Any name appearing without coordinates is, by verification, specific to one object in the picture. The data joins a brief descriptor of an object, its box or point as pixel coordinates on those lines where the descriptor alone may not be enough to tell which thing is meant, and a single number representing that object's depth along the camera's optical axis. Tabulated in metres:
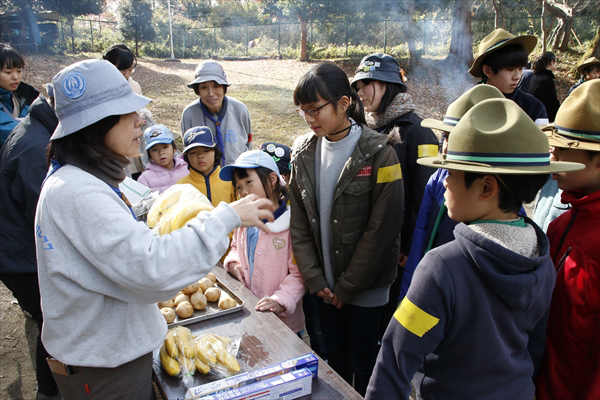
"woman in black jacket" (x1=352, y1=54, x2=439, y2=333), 2.85
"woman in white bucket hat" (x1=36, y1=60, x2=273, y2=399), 1.30
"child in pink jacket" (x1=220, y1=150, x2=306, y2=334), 2.63
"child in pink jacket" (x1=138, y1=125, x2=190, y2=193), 3.91
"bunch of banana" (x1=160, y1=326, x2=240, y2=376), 1.71
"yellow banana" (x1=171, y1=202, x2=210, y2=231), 1.87
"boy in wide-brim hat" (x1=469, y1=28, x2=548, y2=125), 2.91
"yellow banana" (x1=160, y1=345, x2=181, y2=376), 1.69
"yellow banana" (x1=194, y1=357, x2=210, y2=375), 1.71
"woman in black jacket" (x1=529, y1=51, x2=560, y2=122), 6.45
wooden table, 1.63
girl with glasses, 2.34
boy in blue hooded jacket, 1.24
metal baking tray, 2.07
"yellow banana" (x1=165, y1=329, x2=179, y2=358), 1.75
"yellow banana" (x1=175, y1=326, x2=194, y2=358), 1.75
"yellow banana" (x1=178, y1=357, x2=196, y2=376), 1.70
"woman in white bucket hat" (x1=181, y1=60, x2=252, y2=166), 4.16
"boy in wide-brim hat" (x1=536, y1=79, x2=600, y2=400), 1.48
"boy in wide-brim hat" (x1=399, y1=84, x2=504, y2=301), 2.07
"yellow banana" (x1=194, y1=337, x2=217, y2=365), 1.72
